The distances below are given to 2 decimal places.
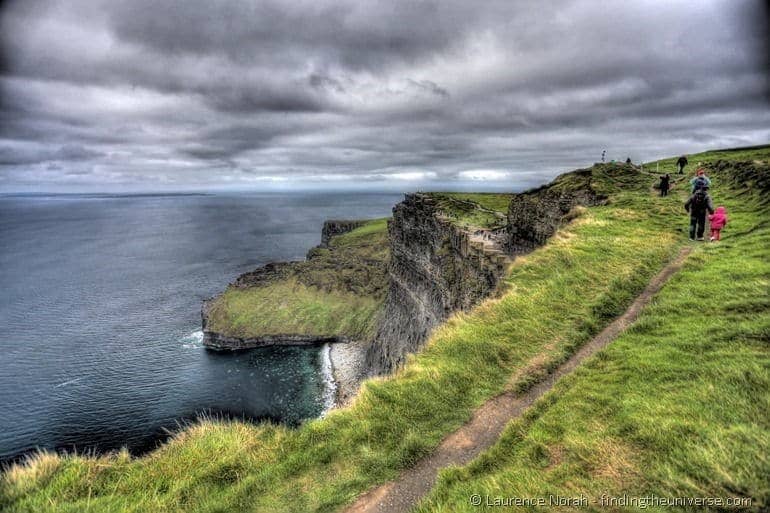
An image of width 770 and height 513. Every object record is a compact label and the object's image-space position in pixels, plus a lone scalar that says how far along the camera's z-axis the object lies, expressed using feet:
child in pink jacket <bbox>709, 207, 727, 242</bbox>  62.34
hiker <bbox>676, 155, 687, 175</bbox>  136.26
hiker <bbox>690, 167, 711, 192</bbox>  61.17
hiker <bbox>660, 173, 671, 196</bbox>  102.22
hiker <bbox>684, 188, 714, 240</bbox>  61.31
